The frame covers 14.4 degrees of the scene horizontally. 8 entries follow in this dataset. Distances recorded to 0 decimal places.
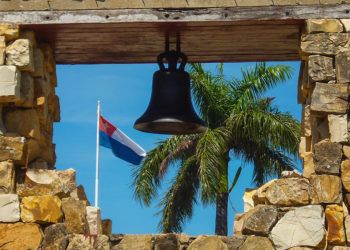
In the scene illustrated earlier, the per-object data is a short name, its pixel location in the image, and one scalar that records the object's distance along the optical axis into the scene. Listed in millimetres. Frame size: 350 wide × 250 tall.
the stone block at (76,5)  10471
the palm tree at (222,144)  35060
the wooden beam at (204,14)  10380
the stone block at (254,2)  10425
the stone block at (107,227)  10787
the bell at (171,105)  10543
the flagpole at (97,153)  18993
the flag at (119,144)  25221
